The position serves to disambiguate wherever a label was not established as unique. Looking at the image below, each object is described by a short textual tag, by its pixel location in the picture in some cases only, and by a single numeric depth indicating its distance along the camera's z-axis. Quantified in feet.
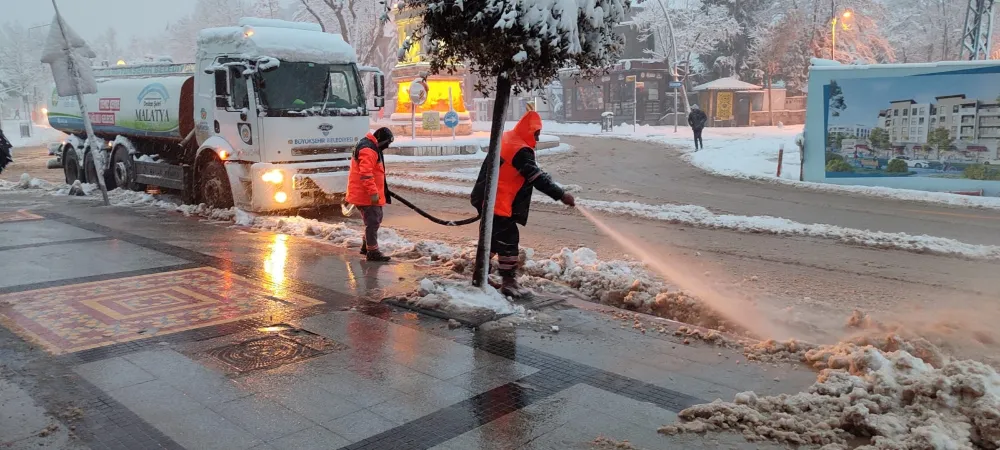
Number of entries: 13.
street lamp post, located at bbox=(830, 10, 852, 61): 136.66
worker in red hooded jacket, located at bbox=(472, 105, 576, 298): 22.44
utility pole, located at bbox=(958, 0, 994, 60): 81.30
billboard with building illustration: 52.80
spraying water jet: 20.81
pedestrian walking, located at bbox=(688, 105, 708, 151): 97.19
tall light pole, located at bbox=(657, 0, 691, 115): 138.78
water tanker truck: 39.78
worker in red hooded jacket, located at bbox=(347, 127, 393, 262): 29.25
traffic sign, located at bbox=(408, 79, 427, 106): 99.19
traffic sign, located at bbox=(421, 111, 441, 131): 125.29
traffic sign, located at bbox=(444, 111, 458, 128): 97.19
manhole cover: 17.44
